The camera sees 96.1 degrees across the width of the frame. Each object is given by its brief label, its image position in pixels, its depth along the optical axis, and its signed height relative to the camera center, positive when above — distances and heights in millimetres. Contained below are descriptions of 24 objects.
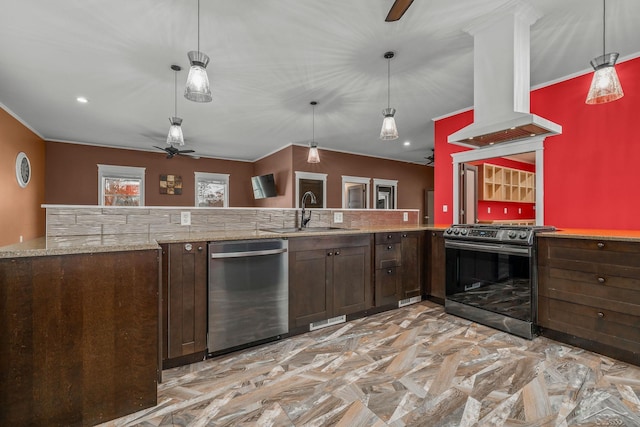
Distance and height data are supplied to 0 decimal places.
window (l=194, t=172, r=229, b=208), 7965 +708
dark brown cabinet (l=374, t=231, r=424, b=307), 3074 -585
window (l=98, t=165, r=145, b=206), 6734 +697
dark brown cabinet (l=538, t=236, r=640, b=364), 2029 -611
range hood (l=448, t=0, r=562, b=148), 2258 +1182
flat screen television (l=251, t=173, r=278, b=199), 7047 +716
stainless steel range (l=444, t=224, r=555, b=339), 2486 -579
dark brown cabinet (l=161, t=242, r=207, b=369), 1982 -625
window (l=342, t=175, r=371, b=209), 7278 +604
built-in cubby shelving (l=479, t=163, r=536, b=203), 5418 +607
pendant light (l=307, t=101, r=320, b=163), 4672 +986
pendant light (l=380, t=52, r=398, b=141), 2877 +894
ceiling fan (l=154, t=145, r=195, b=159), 5685 +1251
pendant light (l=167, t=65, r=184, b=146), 3656 +1032
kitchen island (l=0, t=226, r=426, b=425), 1326 -584
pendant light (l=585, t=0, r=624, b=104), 1972 +929
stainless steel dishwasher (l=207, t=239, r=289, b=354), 2133 -618
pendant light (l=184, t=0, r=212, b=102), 1890 +906
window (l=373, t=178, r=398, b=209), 7895 +569
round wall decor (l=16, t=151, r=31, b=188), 4719 +766
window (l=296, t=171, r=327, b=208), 6594 +663
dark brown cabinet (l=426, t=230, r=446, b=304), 3324 -617
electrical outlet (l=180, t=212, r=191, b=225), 2514 -35
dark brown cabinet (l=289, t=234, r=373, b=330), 2520 -597
